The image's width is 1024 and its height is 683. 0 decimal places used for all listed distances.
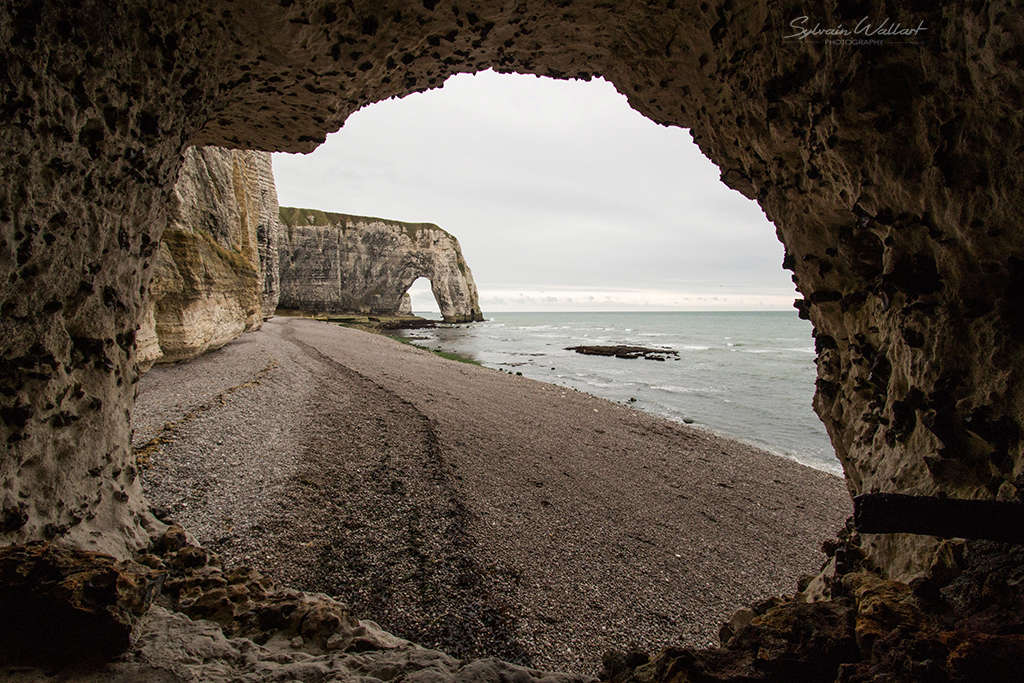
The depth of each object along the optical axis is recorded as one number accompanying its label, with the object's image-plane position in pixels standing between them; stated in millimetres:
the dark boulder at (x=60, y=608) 1857
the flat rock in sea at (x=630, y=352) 33312
